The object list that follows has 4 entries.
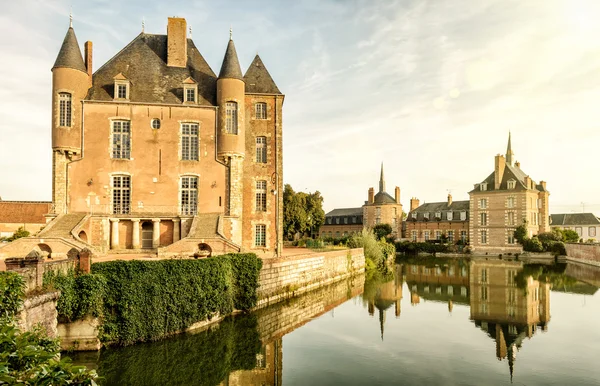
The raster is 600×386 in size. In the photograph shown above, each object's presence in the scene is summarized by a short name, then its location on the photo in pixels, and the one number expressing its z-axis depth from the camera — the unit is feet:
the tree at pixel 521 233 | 160.76
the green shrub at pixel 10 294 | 22.85
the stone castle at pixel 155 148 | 71.72
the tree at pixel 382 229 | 203.10
